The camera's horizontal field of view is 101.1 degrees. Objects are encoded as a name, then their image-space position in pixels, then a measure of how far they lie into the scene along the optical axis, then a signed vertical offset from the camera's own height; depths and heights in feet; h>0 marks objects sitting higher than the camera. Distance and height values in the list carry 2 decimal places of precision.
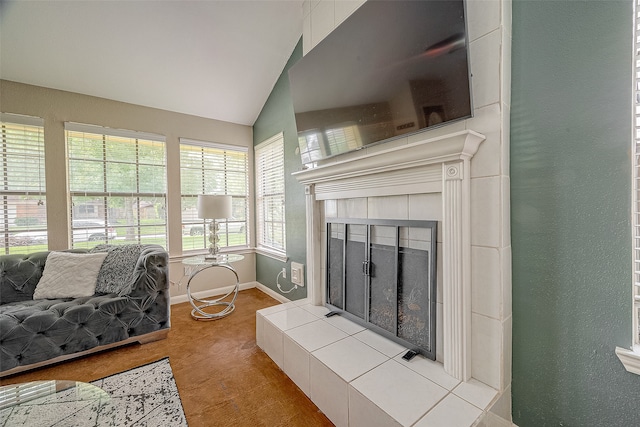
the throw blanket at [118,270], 7.43 -1.63
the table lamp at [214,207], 8.94 +0.19
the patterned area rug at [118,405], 3.60 -3.59
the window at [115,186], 8.95 +1.03
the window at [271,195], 10.57 +0.72
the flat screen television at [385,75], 3.92 +2.47
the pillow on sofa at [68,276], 7.18 -1.72
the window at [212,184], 10.84 +1.25
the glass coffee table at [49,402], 3.55 -2.75
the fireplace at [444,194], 4.15 +0.29
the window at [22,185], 7.95 +0.93
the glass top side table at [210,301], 9.00 -3.43
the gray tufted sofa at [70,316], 5.81 -2.47
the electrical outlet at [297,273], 9.03 -2.18
